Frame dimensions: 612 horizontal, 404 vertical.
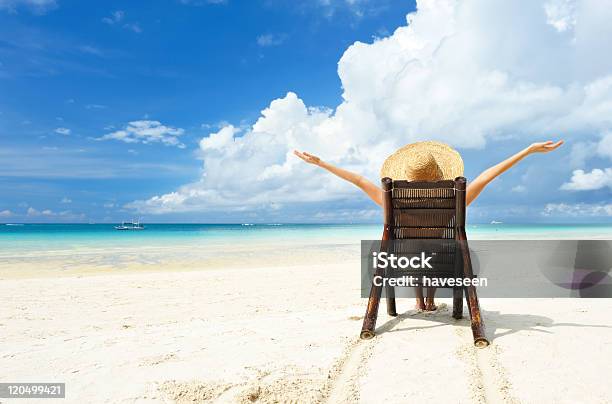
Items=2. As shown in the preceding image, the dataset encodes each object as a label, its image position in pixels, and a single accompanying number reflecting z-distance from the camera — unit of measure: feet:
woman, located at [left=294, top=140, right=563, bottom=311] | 14.17
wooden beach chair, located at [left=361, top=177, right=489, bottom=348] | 13.52
